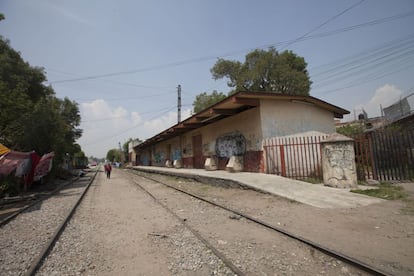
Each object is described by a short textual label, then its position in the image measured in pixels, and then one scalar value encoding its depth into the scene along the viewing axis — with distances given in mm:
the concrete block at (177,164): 22969
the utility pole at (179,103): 27791
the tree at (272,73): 26625
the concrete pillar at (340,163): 8203
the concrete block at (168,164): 26072
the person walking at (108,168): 22270
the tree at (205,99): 36875
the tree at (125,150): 81200
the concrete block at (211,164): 15828
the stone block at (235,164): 13076
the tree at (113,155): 100912
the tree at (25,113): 15172
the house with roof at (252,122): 11758
